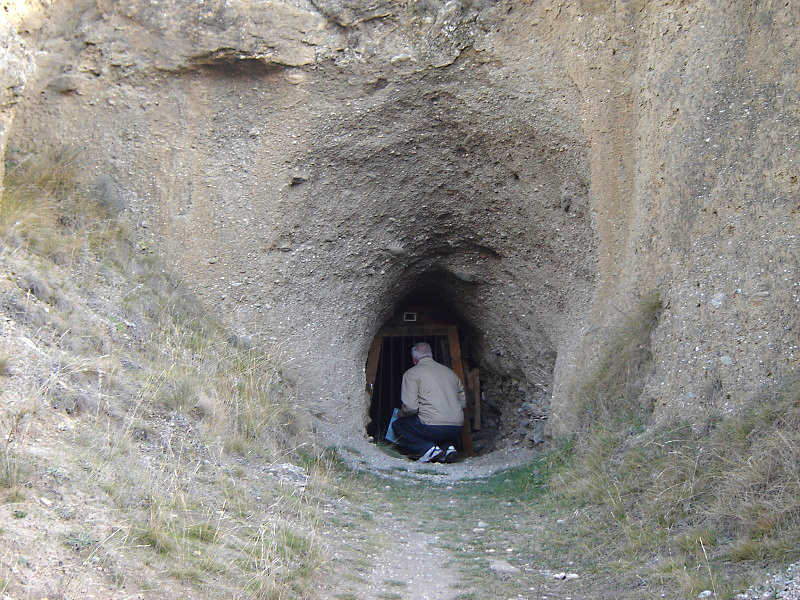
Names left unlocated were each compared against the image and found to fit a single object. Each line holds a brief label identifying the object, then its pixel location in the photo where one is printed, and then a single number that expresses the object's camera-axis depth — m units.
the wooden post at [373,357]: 8.05
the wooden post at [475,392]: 8.21
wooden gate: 8.21
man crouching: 6.96
